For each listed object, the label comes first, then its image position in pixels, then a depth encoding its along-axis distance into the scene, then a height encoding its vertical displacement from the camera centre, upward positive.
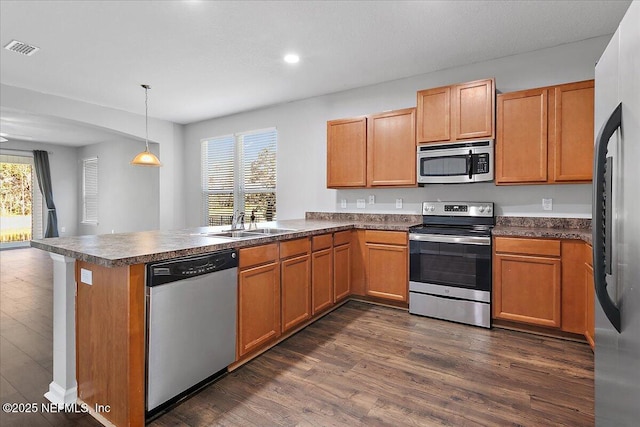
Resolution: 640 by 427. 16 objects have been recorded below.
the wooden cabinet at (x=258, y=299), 2.33 -0.66
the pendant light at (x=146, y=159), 4.43 +0.69
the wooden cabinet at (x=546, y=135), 2.89 +0.70
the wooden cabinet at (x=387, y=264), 3.54 -0.59
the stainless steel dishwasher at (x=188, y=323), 1.76 -0.66
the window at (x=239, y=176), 5.38 +0.60
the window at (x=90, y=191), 8.58 +0.52
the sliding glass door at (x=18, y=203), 8.12 +0.19
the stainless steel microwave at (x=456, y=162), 3.28 +0.50
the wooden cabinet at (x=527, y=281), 2.81 -0.62
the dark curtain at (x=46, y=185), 8.43 +0.65
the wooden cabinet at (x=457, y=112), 3.24 +1.02
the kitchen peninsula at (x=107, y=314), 1.66 -0.56
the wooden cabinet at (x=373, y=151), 3.77 +0.72
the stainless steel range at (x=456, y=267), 3.09 -0.56
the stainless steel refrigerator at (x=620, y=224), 0.86 -0.04
